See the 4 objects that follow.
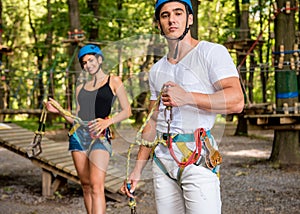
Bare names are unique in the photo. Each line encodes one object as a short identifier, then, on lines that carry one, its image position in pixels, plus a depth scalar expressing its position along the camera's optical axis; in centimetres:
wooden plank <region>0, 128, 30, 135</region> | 748
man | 195
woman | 396
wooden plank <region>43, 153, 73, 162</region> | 670
